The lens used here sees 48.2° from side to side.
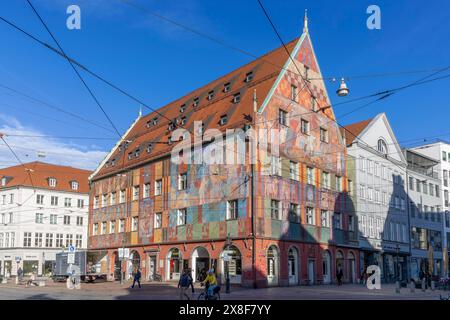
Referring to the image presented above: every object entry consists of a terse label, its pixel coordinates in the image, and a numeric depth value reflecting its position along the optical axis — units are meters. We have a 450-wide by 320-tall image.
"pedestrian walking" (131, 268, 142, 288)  35.21
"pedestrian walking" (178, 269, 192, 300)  25.36
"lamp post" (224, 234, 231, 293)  30.83
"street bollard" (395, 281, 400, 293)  33.31
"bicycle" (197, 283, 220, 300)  21.45
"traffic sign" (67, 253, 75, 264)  33.88
